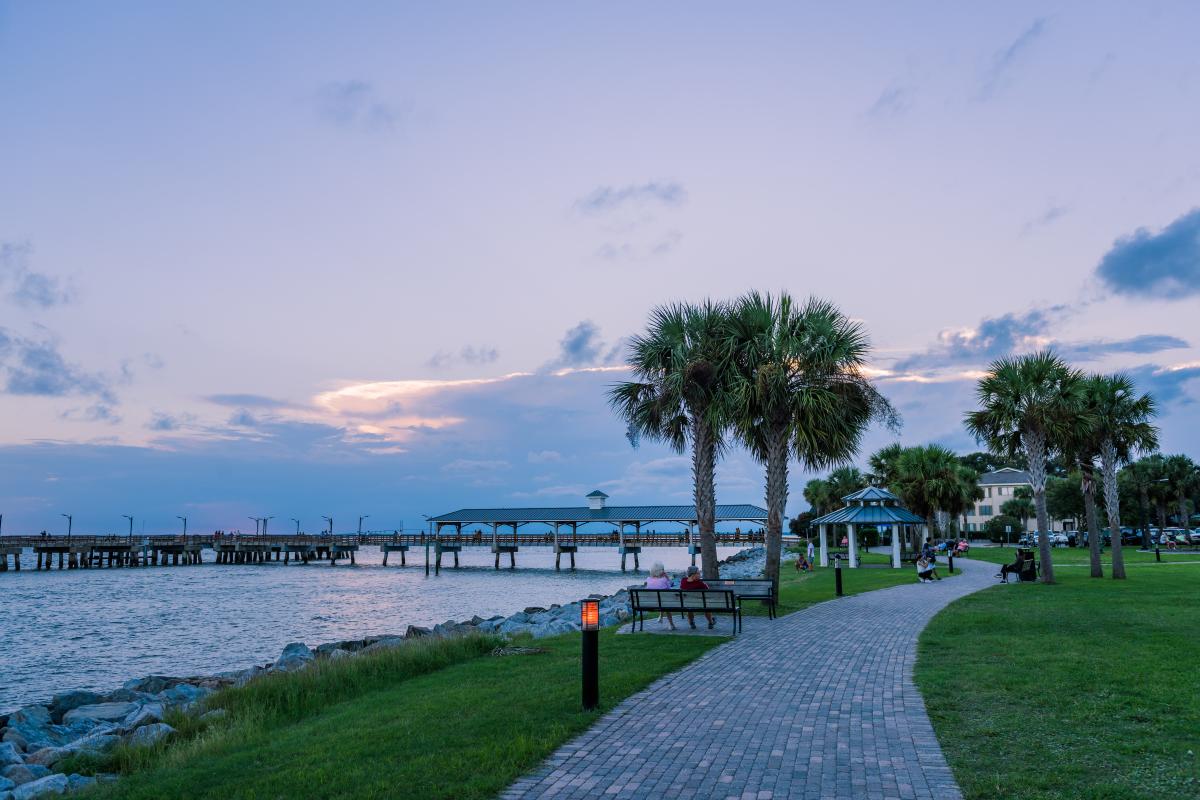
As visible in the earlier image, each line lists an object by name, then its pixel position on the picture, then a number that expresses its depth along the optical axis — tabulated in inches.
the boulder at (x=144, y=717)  514.9
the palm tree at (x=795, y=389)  842.8
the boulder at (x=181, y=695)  629.8
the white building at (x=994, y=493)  4936.0
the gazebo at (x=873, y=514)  1706.4
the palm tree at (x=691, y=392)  890.1
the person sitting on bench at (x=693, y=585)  648.4
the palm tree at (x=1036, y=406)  1096.8
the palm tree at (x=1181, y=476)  2955.2
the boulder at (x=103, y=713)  590.9
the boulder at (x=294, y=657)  707.2
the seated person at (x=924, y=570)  1230.9
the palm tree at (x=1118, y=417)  1170.0
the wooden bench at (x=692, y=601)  619.2
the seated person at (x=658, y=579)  691.4
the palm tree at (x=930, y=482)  2273.3
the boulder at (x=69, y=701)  622.5
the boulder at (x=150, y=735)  427.2
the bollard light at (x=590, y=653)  367.6
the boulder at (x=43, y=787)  339.9
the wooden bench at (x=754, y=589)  732.7
